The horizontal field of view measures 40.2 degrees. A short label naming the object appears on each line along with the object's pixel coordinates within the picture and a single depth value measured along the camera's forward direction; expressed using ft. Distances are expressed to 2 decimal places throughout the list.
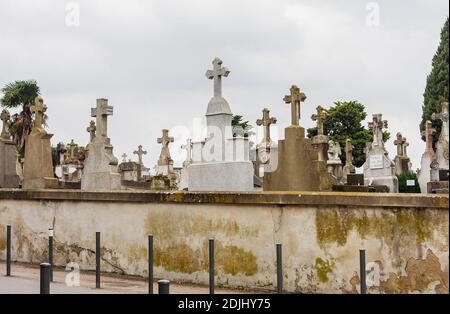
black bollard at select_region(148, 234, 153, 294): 28.19
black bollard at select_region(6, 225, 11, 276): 35.07
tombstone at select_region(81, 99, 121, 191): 43.75
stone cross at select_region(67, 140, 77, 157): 112.57
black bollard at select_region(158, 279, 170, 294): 18.51
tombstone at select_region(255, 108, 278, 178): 77.30
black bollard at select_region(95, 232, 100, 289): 31.81
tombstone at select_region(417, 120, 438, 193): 86.40
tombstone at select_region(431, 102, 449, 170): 83.10
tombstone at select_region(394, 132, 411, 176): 104.80
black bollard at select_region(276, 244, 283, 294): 25.32
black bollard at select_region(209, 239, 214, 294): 26.79
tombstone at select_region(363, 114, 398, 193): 85.71
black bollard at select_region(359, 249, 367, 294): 23.45
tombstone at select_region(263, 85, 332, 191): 37.09
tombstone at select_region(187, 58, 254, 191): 41.60
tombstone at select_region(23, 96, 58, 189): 44.70
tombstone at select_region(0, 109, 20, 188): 50.11
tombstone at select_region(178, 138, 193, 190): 82.97
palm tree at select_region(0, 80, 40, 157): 169.99
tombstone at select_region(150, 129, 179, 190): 92.65
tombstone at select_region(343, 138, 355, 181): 99.85
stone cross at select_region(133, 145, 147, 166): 123.75
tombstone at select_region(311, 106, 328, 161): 68.54
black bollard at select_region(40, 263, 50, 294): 21.94
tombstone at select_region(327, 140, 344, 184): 91.09
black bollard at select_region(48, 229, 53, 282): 32.91
